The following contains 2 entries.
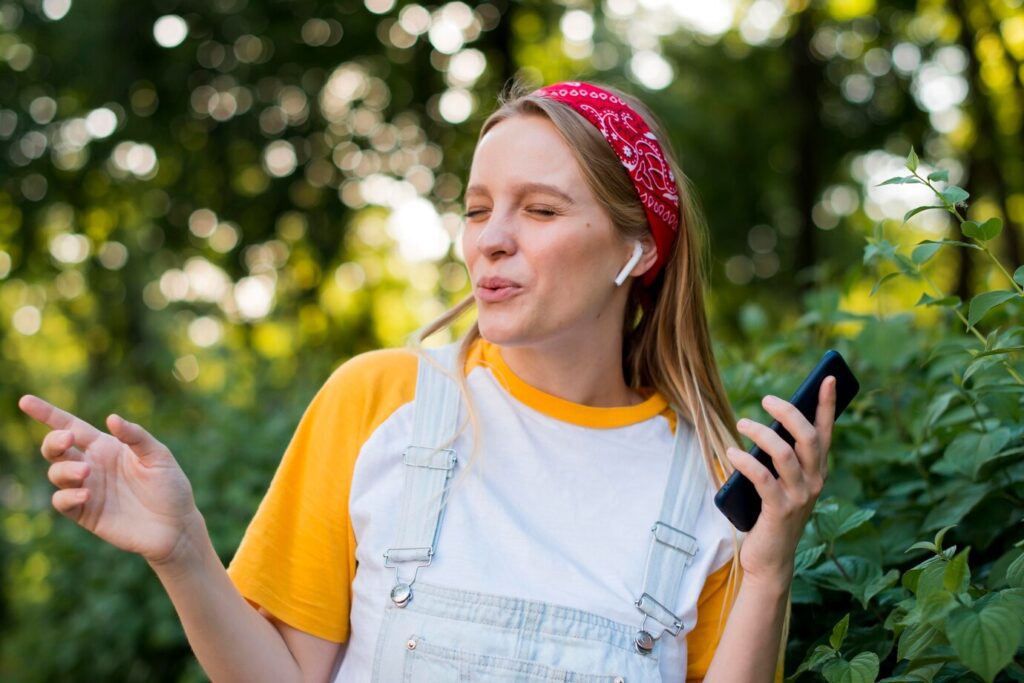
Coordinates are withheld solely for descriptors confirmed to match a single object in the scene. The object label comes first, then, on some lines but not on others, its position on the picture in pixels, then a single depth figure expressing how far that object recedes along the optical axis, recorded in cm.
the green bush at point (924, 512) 163
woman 186
